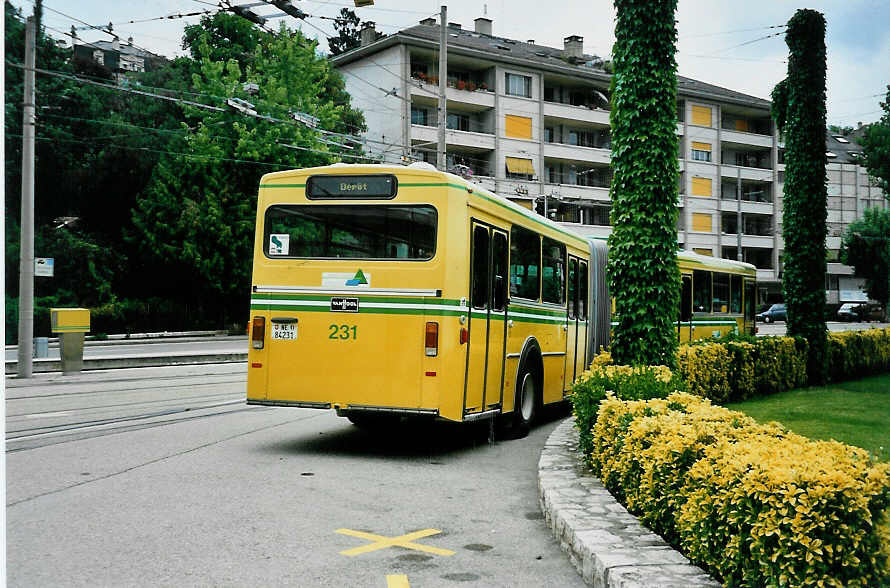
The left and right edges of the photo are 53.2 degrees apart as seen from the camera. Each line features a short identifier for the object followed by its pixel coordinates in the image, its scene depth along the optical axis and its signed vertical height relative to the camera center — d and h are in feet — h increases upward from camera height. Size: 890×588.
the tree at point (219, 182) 132.16 +17.63
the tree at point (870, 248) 129.59 +9.09
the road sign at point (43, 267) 68.74 +2.14
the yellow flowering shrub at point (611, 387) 27.17 -2.74
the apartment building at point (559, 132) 179.93 +38.93
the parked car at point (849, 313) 226.79 -2.62
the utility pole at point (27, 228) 66.03 +4.95
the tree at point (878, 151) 67.51 +12.39
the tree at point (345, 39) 233.76 +68.34
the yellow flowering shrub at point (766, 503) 13.03 -3.29
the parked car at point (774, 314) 222.48 -3.04
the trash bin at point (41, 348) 77.92 -4.72
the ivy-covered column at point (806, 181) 59.82 +8.17
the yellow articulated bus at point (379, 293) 31.14 +0.16
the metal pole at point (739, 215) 202.18 +19.61
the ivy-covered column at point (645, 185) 34.50 +4.50
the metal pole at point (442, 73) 89.30 +23.08
